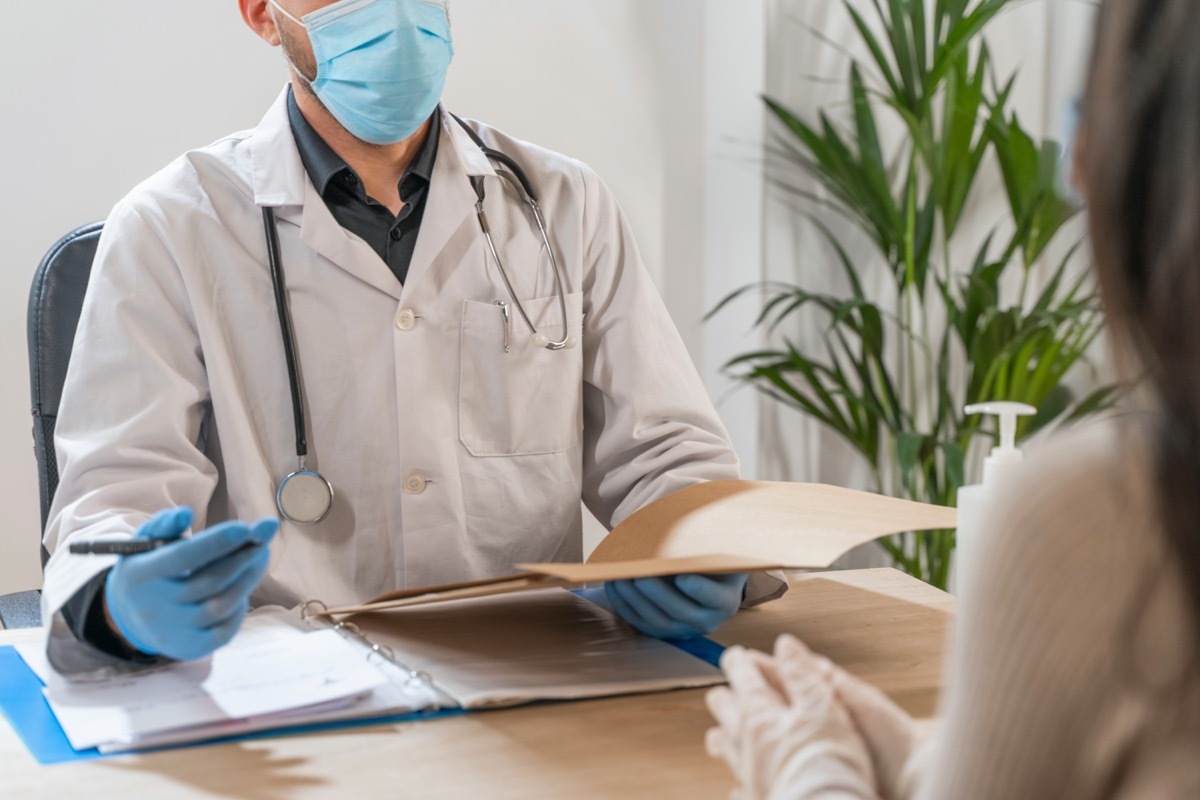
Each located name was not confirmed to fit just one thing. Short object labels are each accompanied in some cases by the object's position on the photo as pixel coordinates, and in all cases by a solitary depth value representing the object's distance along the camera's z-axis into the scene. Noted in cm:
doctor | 132
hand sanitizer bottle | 106
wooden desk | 84
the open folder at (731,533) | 100
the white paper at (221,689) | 93
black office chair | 148
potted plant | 240
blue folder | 90
